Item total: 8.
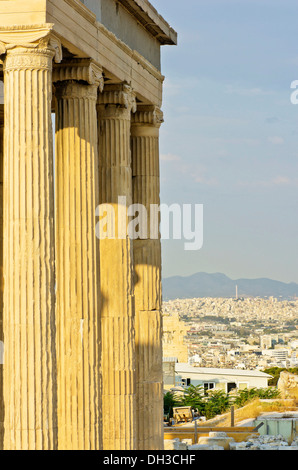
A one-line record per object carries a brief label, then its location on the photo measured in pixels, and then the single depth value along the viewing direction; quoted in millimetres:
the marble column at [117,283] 41875
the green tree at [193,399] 135875
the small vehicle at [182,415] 111000
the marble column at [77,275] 36625
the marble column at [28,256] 31188
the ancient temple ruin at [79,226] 31469
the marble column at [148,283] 46406
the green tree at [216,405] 128812
